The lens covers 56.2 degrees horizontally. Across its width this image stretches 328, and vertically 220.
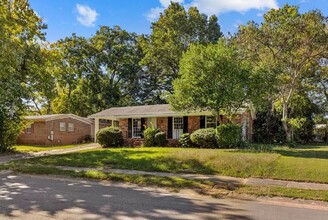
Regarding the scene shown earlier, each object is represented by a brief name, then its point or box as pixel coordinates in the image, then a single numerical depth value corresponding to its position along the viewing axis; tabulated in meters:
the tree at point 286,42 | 21.50
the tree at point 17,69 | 16.31
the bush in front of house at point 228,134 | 18.12
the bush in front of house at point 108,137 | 22.31
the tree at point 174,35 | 38.84
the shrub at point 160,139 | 21.80
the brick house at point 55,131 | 28.80
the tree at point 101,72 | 42.28
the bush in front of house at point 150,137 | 22.06
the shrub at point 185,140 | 20.94
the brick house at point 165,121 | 22.11
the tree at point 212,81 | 17.42
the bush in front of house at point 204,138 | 19.33
